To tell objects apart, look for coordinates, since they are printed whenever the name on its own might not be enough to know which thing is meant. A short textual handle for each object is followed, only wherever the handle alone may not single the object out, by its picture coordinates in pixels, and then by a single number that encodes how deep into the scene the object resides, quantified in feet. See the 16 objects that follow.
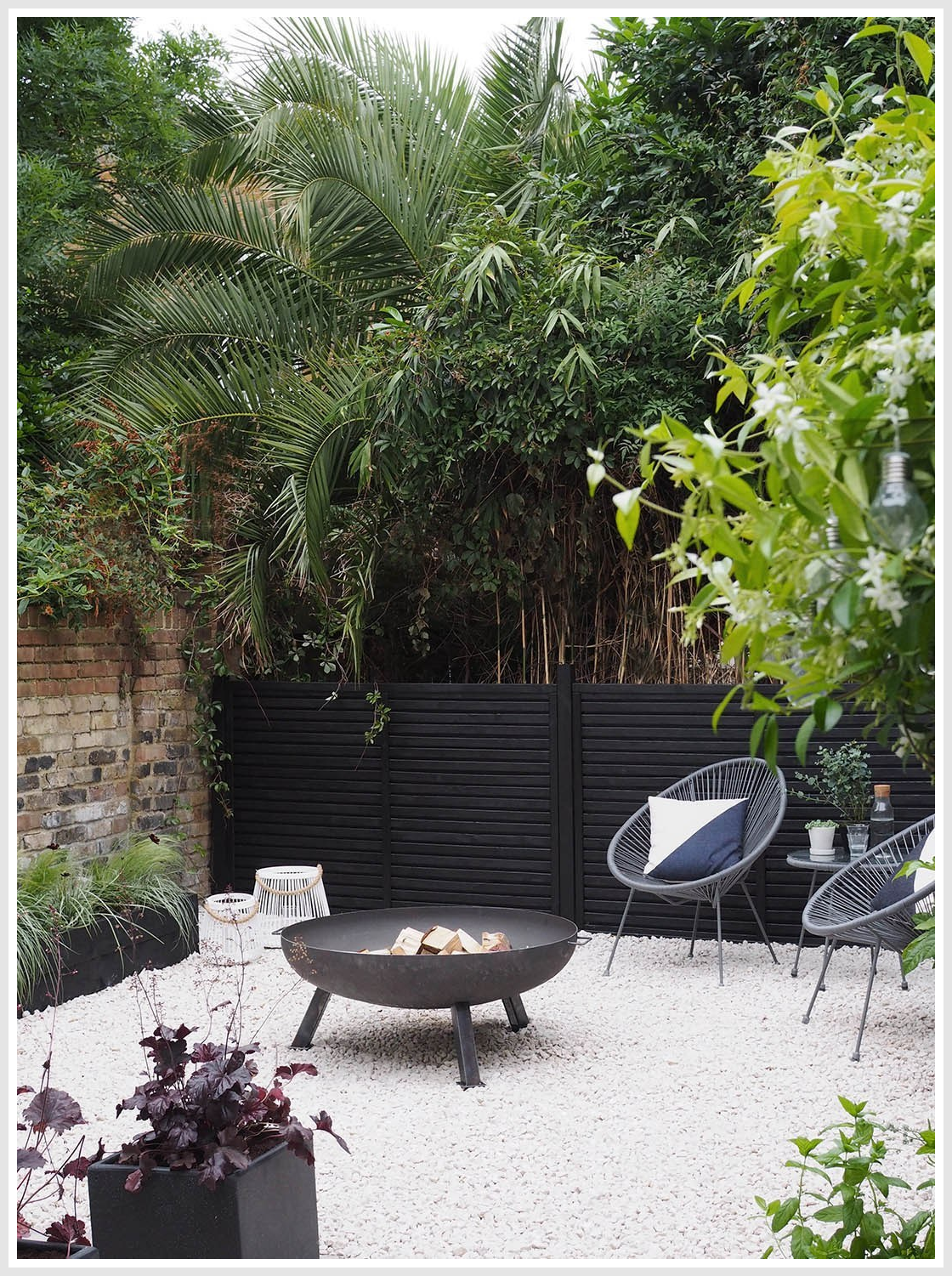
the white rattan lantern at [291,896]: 20.52
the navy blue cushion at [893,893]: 15.39
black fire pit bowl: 13.74
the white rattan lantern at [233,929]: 19.65
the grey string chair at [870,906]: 14.28
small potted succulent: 18.74
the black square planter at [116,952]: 17.25
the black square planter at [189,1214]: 7.89
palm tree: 22.53
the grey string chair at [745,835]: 18.08
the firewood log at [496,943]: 14.78
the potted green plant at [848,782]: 18.81
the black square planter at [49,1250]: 6.77
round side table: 18.24
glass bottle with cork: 18.17
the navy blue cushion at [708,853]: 18.34
